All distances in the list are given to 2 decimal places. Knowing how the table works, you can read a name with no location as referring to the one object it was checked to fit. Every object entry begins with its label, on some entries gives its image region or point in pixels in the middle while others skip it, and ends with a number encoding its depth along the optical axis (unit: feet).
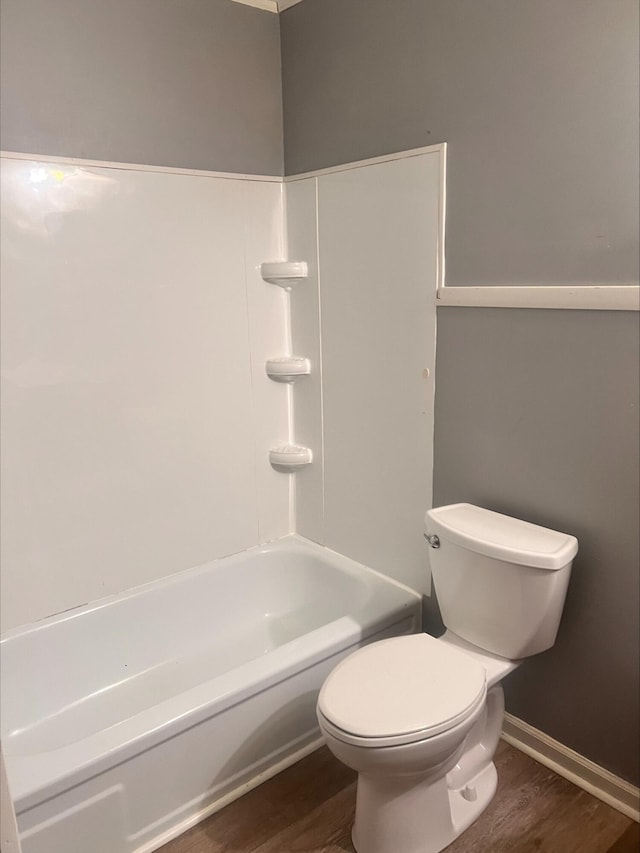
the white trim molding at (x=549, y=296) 4.79
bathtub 4.91
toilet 4.67
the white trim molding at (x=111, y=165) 5.87
